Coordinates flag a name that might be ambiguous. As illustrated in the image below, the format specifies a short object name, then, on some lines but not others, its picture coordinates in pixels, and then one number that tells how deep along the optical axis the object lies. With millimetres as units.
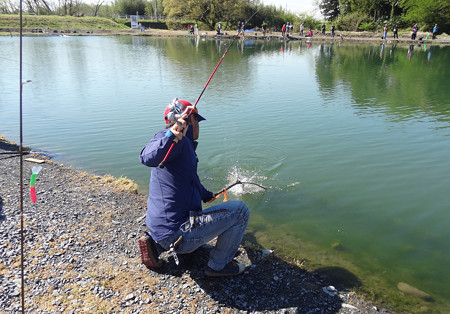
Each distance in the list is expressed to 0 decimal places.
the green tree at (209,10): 76250
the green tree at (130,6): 102312
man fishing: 3908
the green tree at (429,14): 54969
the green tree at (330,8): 76375
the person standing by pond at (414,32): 49312
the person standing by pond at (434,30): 50431
